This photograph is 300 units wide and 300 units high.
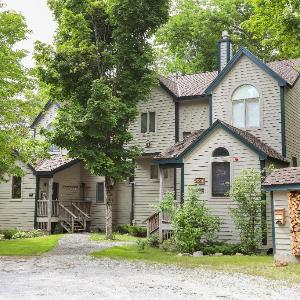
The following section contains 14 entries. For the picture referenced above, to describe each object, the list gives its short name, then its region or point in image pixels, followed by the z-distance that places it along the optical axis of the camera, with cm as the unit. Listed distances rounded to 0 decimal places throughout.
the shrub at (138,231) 2592
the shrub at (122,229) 2695
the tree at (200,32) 4109
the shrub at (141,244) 1829
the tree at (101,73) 2058
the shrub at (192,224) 1791
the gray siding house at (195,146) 2020
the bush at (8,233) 2581
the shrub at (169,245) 1882
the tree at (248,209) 1806
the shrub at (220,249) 1796
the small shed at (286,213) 1503
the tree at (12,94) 1892
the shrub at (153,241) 2012
